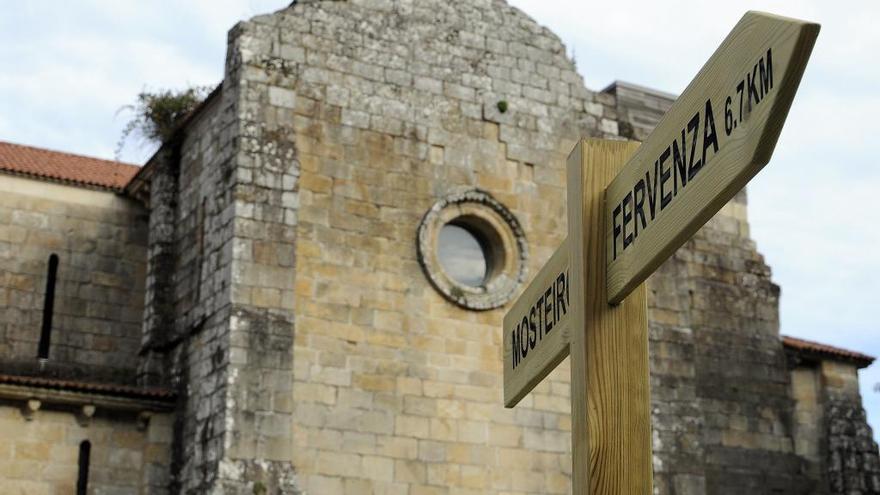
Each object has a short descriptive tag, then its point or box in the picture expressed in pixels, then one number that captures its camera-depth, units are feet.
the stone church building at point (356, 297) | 44.09
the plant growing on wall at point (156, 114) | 58.70
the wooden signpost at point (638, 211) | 8.88
